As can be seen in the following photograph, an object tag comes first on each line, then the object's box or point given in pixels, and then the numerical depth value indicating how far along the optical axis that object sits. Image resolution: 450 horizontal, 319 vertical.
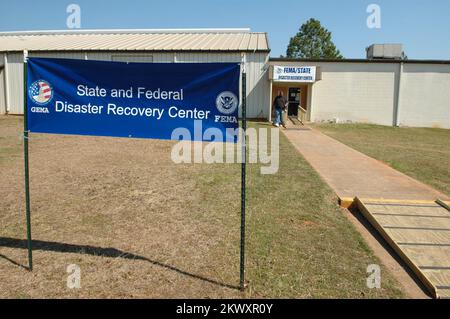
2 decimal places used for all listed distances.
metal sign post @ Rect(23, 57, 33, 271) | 3.42
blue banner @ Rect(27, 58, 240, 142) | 3.20
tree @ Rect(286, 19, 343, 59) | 60.16
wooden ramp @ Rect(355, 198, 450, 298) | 3.48
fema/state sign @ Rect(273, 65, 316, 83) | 19.88
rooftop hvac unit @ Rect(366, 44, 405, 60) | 24.39
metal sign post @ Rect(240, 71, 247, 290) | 2.98
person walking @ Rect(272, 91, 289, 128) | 17.60
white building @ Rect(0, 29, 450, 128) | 21.34
